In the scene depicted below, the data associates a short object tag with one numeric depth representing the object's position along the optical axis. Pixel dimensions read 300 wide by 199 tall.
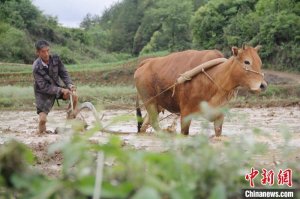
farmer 8.99
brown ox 7.32
